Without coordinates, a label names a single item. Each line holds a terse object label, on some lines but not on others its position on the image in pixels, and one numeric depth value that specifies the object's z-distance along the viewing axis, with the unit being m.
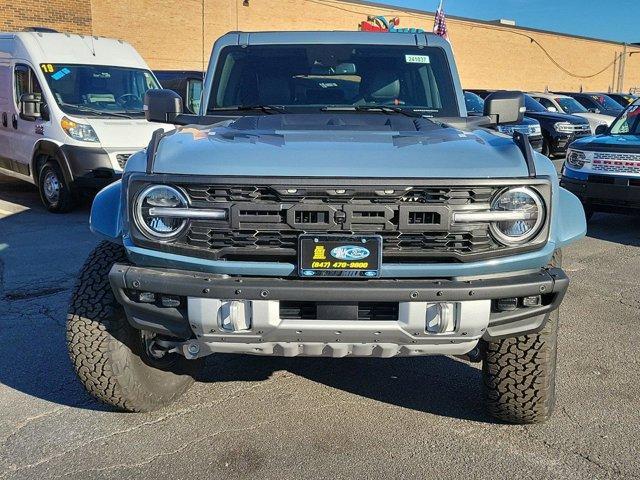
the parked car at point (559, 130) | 16.02
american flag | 13.69
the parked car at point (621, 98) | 25.81
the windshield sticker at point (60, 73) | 9.09
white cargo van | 8.68
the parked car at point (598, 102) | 21.99
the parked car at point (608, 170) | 7.56
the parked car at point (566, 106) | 18.91
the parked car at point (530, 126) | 14.50
